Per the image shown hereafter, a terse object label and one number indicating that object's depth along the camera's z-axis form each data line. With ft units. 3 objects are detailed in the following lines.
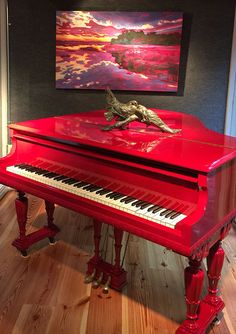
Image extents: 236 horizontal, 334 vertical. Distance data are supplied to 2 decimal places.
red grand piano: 5.59
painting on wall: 12.46
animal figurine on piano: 7.30
